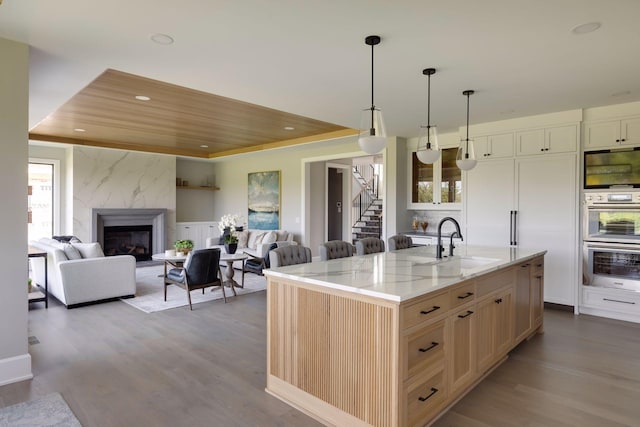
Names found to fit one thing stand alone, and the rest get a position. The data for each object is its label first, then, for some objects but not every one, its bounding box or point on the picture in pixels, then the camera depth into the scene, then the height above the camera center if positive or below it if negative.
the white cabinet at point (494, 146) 5.40 +0.97
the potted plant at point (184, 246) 5.95 -0.55
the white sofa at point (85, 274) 4.96 -0.85
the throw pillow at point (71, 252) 5.20 -0.56
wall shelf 9.91 +0.64
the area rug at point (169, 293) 5.18 -1.25
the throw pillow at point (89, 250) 5.42 -0.56
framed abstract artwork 8.98 +0.27
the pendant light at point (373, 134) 2.98 +0.62
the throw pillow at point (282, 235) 8.09 -0.51
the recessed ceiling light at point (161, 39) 2.78 +1.28
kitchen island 2.10 -0.78
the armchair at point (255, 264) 6.28 -0.88
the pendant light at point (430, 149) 3.68 +0.62
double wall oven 4.50 -0.31
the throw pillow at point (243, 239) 8.33 -0.60
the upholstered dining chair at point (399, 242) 4.54 -0.37
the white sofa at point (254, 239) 7.80 -0.58
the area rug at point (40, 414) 2.38 -1.32
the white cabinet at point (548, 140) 4.89 +0.96
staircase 10.79 +0.22
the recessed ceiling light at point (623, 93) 4.09 +1.31
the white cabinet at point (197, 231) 9.71 -0.52
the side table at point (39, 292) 4.84 -1.07
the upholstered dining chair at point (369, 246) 4.26 -0.39
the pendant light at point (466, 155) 4.12 +0.62
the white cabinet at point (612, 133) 4.53 +0.98
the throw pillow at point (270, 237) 7.76 -0.52
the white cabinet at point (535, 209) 4.93 +0.05
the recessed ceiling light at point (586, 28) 2.59 +1.28
